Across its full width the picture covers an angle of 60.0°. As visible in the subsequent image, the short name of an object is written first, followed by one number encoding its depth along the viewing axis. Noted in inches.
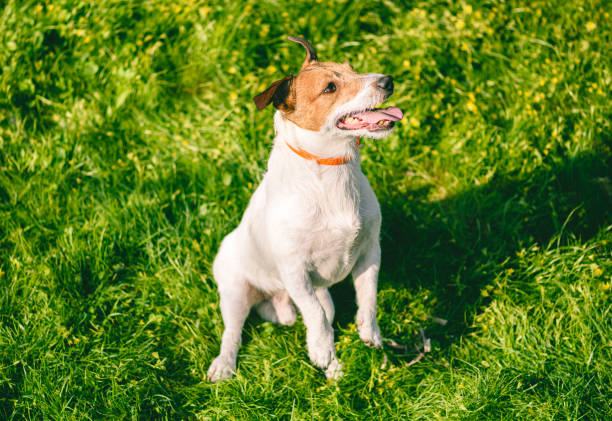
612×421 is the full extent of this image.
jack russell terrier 109.8
